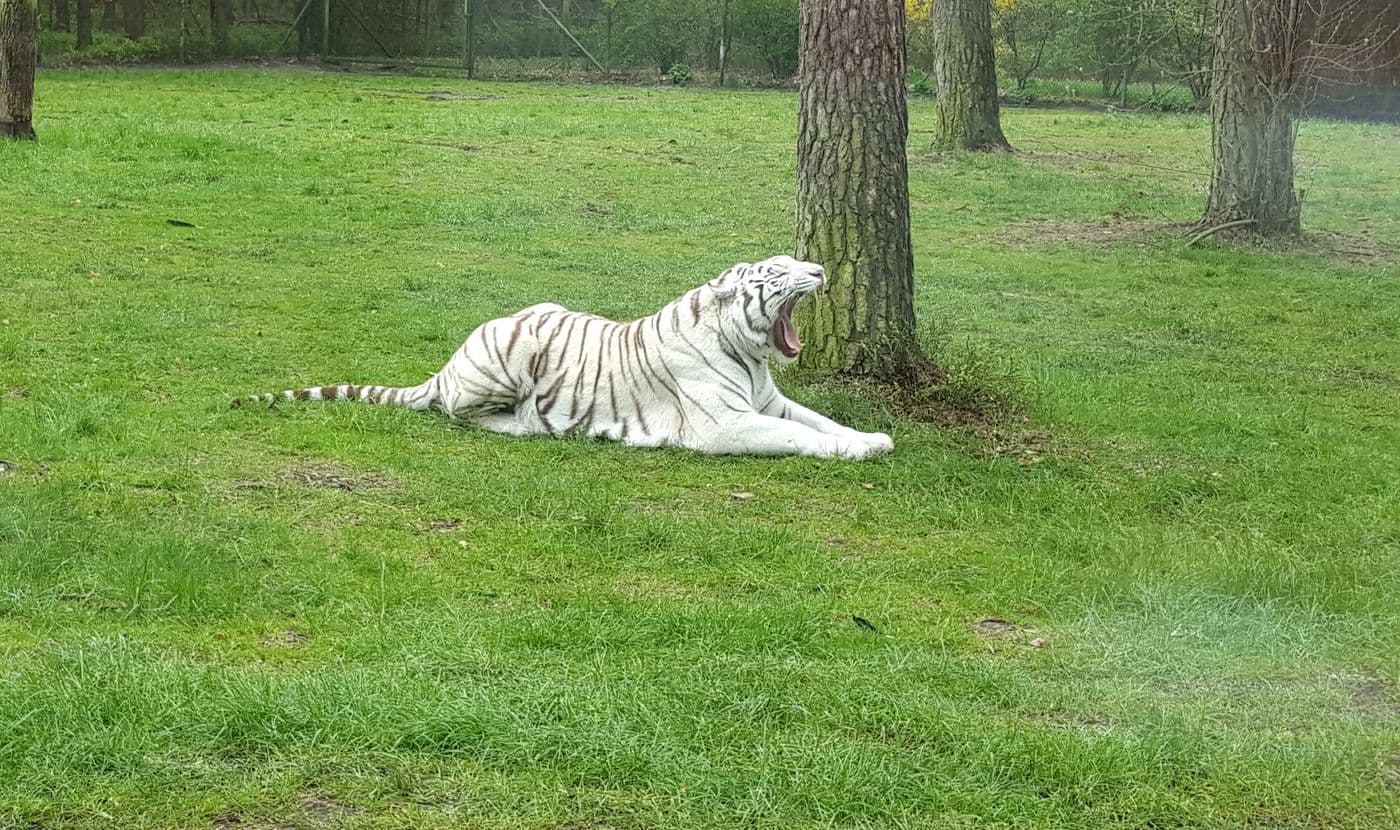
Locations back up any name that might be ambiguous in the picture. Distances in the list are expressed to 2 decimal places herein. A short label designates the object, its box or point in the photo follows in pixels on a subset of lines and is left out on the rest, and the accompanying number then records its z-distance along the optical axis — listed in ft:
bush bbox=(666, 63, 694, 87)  108.78
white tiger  24.88
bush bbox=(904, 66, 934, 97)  110.11
